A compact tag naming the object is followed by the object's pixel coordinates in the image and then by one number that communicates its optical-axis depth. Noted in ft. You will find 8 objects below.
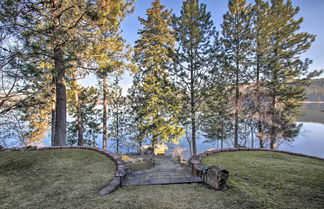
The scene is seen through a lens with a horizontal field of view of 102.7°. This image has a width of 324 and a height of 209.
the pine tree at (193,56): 24.12
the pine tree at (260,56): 26.43
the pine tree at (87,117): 33.42
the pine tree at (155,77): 28.55
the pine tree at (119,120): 35.73
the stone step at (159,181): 9.02
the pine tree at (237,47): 26.66
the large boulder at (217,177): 7.78
